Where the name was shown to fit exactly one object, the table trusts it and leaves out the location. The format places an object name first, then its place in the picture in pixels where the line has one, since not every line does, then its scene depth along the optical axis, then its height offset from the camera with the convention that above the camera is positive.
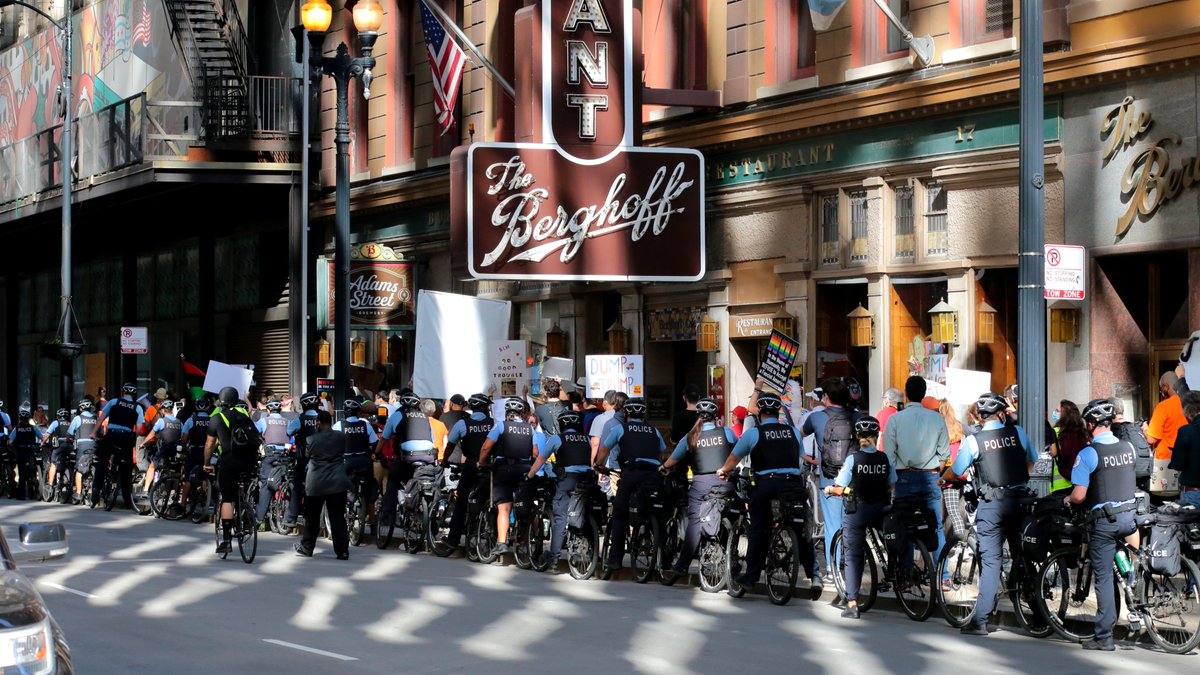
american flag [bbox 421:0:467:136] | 28.66 +5.16
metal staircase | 36.03 +6.69
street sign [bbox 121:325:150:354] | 37.94 +0.88
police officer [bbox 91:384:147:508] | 28.78 -0.96
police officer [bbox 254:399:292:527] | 23.88 -0.94
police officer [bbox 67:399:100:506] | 30.28 -1.03
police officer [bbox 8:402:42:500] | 32.78 -1.27
